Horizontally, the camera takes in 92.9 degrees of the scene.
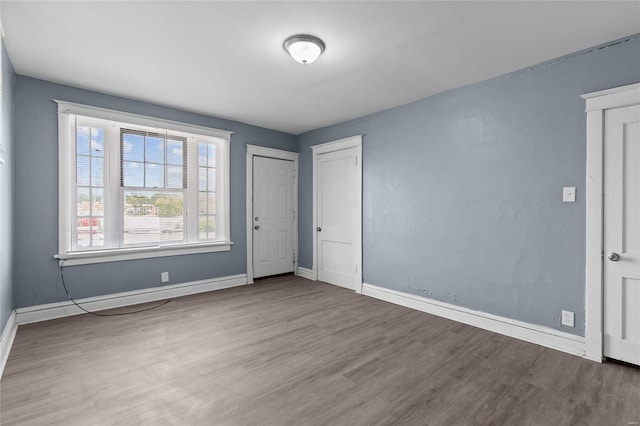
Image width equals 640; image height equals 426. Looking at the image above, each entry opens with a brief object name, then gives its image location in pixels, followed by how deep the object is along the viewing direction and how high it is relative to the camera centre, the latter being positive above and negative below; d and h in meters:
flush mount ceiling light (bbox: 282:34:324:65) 2.42 +1.34
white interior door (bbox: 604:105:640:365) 2.38 -0.17
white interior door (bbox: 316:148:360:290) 4.66 -0.07
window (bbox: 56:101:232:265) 3.52 +0.33
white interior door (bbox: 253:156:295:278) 5.18 -0.08
